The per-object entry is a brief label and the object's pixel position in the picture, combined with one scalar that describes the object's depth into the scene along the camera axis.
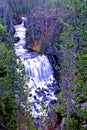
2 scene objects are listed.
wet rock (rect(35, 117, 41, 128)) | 26.48
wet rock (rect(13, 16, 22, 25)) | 63.83
